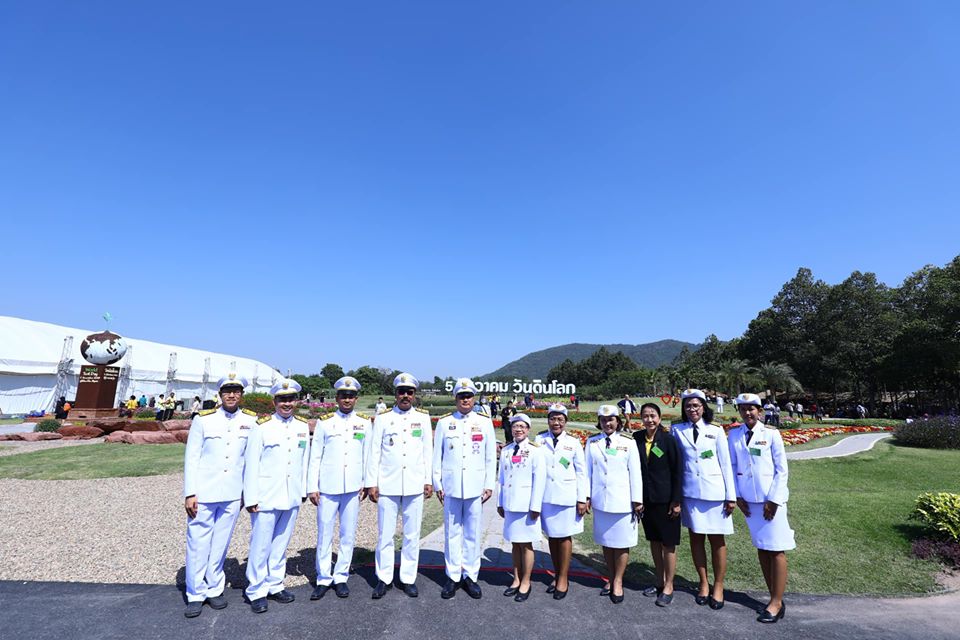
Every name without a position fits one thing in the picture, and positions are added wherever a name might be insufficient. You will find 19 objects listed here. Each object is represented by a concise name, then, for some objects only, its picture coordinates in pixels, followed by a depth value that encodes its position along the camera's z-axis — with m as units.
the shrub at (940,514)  6.18
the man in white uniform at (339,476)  4.80
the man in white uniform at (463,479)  4.93
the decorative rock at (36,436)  18.67
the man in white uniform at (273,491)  4.52
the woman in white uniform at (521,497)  4.87
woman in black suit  4.76
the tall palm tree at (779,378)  44.34
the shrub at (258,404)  26.59
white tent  35.69
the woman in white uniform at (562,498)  4.87
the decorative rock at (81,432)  19.39
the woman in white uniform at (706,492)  4.72
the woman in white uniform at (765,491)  4.46
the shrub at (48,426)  19.80
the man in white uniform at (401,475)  4.88
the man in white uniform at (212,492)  4.40
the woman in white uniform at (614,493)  4.79
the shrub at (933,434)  16.16
